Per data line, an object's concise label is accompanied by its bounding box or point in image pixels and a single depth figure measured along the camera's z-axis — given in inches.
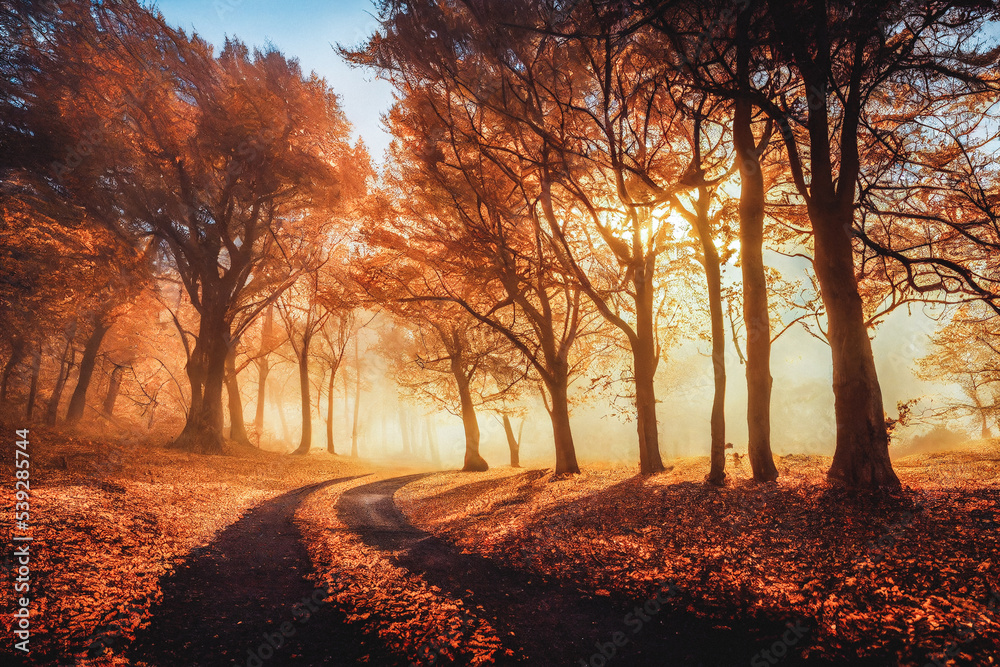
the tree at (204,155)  559.8
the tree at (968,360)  866.1
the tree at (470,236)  431.8
